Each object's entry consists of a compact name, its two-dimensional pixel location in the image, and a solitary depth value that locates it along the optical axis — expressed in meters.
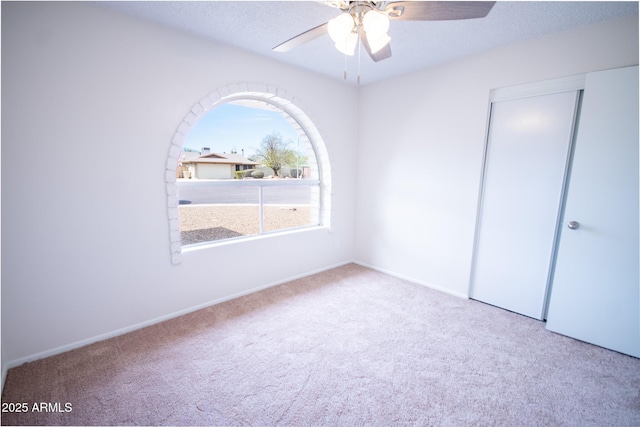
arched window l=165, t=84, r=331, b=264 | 2.43
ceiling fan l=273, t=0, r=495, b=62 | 1.22
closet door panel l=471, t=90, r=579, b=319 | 2.35
